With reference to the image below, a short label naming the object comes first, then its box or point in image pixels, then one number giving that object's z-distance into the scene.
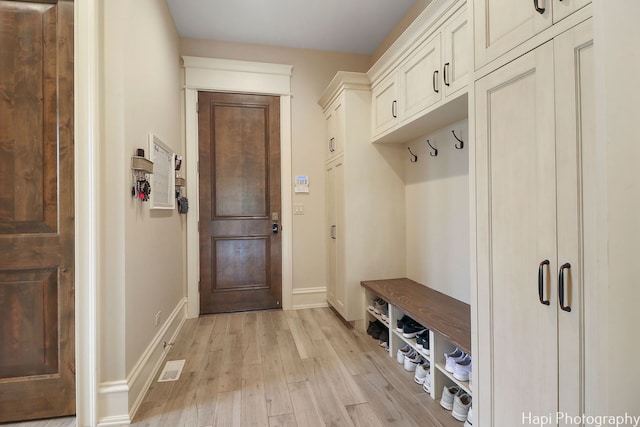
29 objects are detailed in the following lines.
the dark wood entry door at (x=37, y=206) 1.59
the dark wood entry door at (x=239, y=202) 3.28
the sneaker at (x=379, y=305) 2.64
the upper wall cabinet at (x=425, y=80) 1.71
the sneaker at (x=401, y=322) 2.26
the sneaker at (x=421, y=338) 2.00
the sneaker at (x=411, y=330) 2.15
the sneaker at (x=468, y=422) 1.48
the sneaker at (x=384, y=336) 2.53
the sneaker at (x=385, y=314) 2.48
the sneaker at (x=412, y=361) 2.07
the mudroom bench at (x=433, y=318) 1.66
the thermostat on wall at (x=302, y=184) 3.47
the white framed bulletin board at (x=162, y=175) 2.16
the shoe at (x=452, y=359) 1.66
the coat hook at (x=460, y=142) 2.11
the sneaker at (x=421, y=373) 1.91
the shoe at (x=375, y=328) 2.63
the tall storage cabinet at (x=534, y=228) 0.87
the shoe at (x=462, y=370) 1.60
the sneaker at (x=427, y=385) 1.83
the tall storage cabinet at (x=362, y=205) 2.79
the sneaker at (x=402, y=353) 2.18
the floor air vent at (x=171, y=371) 2.04
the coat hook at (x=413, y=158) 2.71
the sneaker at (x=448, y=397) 1.68
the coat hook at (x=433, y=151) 2.42
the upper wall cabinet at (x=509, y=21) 0.94
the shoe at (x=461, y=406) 1.57
